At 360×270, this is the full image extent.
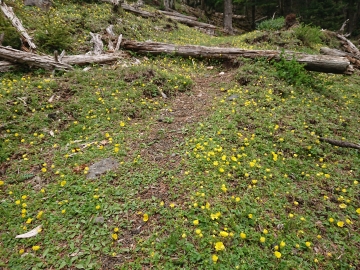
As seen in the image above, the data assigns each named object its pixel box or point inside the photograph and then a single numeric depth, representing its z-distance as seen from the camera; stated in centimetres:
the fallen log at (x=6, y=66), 619
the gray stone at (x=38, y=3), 1026
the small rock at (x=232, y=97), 605
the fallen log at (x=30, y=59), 625
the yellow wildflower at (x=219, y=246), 277
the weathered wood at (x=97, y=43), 803
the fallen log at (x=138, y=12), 1530
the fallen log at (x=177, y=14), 2039
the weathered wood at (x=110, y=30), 966
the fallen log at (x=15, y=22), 704
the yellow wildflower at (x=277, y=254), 278
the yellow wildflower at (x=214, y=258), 268
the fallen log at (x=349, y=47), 1223
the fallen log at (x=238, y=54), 705
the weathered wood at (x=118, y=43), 858
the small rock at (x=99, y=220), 317
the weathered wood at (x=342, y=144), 471
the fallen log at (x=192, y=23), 1967
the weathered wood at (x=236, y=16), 2929
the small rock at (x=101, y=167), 394
